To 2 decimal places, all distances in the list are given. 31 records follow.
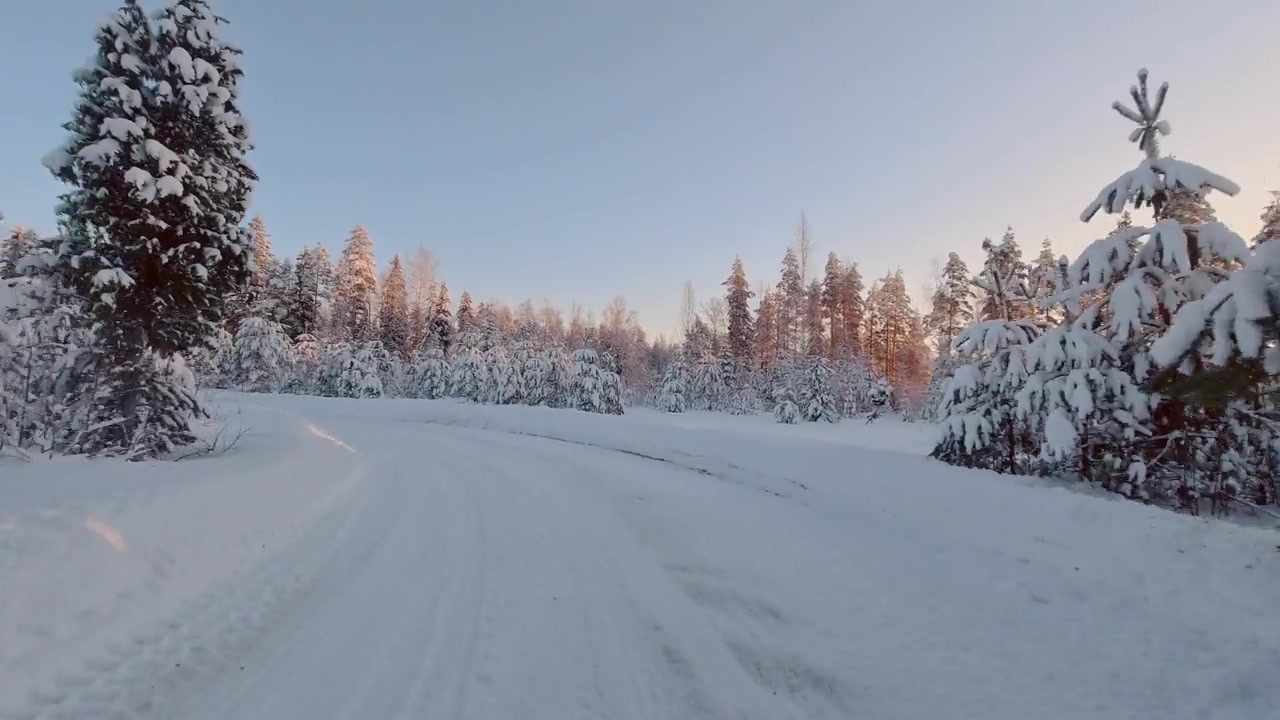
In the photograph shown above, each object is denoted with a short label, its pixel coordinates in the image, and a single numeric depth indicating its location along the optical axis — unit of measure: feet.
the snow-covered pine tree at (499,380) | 106.15
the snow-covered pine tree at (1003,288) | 31.22
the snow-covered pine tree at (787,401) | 98.99
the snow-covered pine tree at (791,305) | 155.53
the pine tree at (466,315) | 148.77
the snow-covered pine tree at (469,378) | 115.96
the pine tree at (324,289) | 153.99
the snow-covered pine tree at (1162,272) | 20.94
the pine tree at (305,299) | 146.00
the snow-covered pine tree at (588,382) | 97.45
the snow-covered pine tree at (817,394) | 99.60
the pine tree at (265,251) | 143.54
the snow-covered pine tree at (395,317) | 153.28
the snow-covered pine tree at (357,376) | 115.75
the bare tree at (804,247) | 158.20
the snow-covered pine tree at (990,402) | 26.76
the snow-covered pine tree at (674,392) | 125.29
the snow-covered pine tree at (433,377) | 125.18
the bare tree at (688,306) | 210.14
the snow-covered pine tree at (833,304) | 153.79
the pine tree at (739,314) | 148.87
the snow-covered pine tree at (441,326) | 137.18
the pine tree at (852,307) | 152.21
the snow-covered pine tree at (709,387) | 135.85
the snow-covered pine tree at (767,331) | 164.96
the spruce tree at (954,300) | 120.47
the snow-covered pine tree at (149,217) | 30.01
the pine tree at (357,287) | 154.92
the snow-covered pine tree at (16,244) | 87.32
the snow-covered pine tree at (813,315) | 154.10
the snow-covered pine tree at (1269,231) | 26.36
